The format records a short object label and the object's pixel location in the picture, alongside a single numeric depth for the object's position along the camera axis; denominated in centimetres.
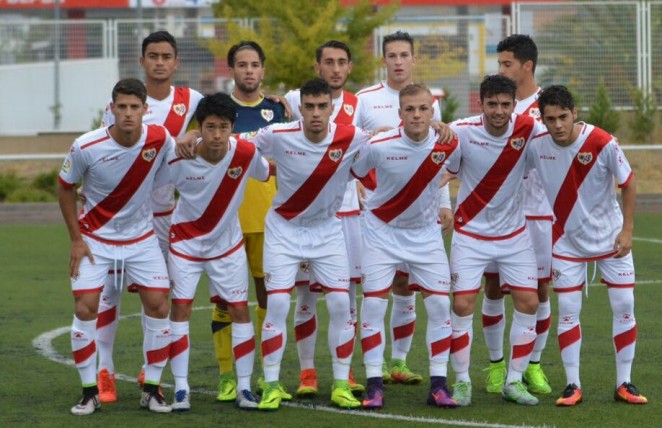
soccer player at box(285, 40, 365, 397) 1696
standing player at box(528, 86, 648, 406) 1580
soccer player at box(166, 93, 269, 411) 1595
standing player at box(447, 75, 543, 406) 1617
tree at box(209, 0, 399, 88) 4583
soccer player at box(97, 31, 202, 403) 1690
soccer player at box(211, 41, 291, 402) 1695
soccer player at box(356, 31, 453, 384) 1772
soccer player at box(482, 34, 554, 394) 1711
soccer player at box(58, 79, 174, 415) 1557
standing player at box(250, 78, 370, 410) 1598
